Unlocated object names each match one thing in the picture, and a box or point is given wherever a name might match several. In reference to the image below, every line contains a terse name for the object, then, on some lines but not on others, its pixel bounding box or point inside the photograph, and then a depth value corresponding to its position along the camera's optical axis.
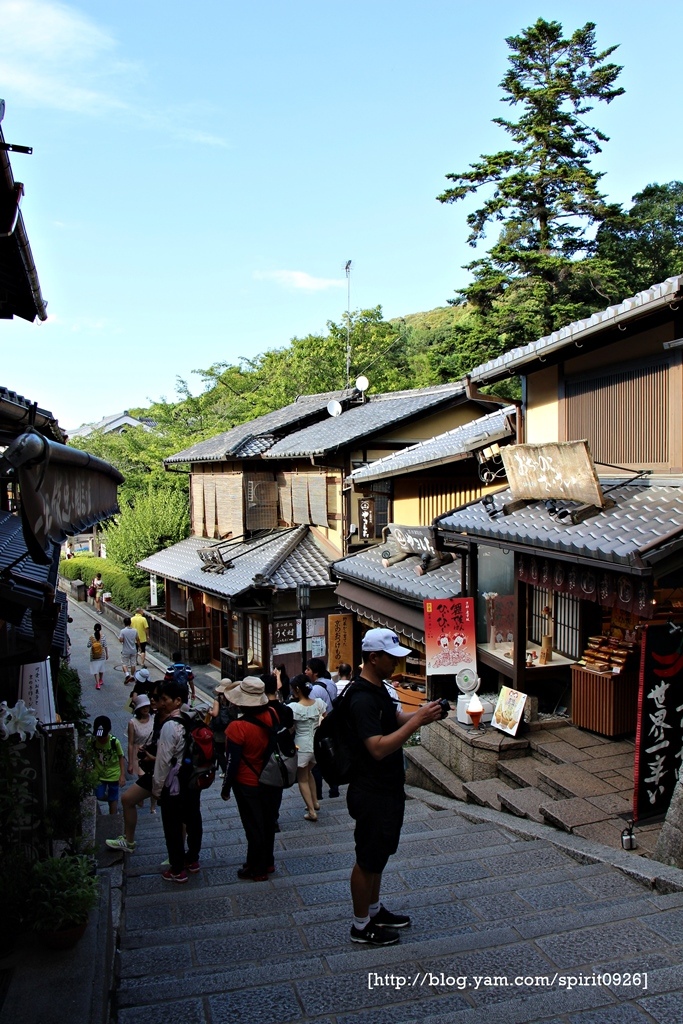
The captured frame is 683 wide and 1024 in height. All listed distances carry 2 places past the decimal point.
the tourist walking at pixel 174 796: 6.62
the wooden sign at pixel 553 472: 8.94
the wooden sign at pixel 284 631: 21.14
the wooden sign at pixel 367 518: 21.19
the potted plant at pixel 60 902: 4.52
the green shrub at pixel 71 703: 12.76
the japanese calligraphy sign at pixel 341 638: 19.80
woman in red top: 6.52
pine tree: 30.25
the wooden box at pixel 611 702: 9.45
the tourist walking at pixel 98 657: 22.84
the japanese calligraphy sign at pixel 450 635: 11.41
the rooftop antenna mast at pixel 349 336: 41.62
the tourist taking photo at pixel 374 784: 4.63
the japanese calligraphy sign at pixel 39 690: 8.84
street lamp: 17.92
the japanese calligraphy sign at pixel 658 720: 6.66
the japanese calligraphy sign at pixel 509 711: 9.70
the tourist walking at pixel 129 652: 22.84
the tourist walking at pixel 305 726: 8.80
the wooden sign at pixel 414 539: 15.54
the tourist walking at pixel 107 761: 9.25
